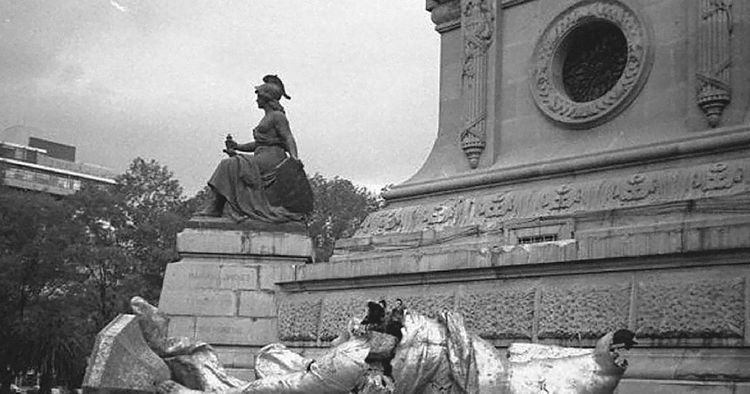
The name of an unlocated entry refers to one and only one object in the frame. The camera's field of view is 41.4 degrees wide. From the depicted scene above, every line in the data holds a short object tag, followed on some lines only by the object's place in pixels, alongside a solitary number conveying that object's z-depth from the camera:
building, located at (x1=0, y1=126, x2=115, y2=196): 59.80
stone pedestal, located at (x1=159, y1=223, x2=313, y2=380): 14.11
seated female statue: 15.09
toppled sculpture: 5.55
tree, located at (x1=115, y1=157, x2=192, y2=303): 37.22
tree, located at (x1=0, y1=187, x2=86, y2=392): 31.72
